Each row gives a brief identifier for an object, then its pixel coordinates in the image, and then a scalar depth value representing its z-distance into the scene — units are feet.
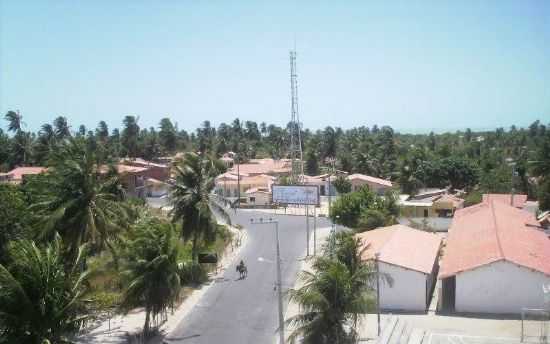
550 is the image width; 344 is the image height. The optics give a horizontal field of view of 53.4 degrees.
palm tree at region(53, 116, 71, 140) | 322.57
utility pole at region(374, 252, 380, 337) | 72.98
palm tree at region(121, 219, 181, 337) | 74.13
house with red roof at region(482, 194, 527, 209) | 175.15
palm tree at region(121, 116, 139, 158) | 352.28
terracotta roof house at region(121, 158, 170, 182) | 259.80
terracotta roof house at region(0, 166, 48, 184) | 235.20
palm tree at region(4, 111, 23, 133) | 329.11
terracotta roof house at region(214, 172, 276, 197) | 246.47
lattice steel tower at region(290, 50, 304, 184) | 189.57
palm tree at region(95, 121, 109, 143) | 431.84
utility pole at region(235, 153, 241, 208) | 225.93
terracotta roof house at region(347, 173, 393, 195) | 245.24
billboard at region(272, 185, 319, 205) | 167.12
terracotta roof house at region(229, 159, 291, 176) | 287.61
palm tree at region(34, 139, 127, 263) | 83.92
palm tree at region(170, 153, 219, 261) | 110.22
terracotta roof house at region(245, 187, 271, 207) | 225.15
